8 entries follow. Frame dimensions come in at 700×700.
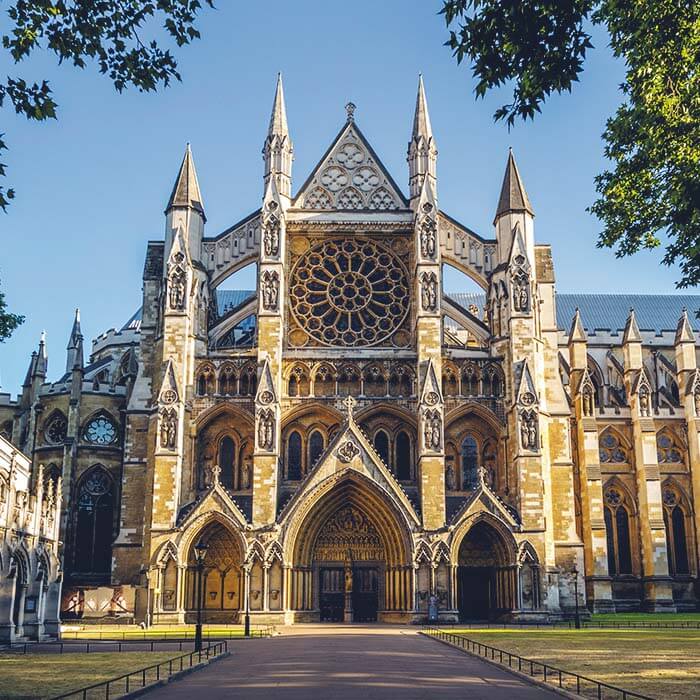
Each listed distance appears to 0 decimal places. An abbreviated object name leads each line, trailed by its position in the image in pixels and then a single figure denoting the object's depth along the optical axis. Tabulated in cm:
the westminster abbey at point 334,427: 4469
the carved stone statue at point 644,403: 6025
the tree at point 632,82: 1631
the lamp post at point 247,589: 4330
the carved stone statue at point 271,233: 4828
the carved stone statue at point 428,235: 4856
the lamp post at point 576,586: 4051
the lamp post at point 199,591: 2679
